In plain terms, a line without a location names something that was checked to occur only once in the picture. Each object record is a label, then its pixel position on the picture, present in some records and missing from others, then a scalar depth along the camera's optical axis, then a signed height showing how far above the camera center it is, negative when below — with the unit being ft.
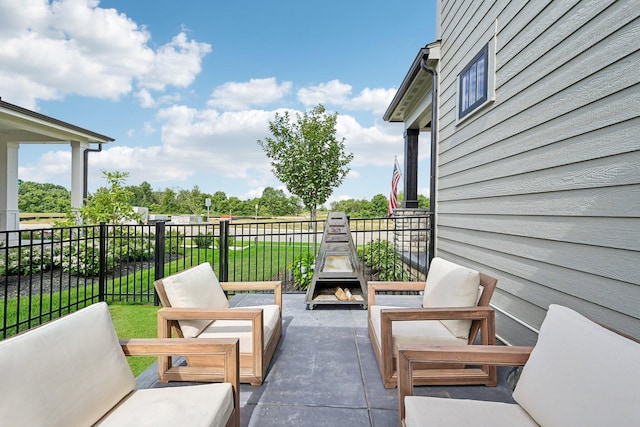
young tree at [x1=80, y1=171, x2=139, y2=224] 22.30 +0.41
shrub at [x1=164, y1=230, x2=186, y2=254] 29.70 -3.59
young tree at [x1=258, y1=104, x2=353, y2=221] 32.27 +6.00
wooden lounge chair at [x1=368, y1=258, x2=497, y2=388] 6.91 -2.67
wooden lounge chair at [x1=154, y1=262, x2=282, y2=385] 7.12 -2.82
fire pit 12.99 -2.48
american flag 24.20 +1.94
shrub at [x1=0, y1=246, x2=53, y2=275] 20.13 -3.55
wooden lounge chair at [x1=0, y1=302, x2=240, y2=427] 3.47 -2.29
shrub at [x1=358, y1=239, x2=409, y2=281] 18.52 -3.30
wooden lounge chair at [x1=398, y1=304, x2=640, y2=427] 3.31 -2.16
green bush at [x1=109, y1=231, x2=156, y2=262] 22.93 -2.98
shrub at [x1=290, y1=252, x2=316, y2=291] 17.35 -3.35
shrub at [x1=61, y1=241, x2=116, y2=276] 19.20 -3.10
